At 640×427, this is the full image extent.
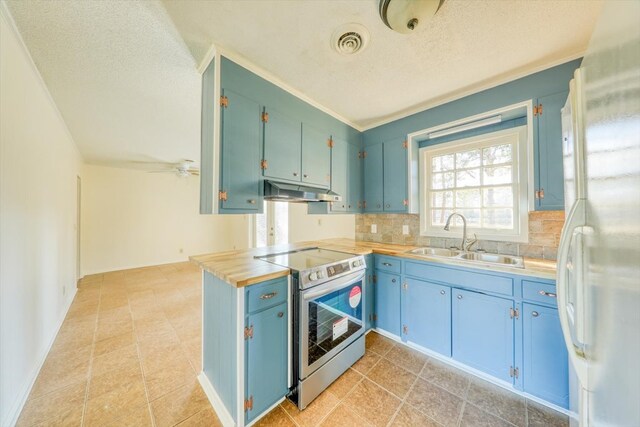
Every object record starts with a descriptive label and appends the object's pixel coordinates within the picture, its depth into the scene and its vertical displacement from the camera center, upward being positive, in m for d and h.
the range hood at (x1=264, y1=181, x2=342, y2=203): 1.82 +0.19
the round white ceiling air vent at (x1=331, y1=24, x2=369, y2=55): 1.37 +1.19
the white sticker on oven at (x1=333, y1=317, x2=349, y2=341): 1.73 -0.93
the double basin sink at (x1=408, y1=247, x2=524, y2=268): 1.87 -0.41
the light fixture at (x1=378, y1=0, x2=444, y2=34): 1.15 +1.12
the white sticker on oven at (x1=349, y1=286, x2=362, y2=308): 1.92 -0.75
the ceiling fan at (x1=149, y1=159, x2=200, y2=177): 4.66 +1.10
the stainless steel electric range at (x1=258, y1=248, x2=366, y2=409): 1.46 -0.79
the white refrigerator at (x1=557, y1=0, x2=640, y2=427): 0.40 -0.05
